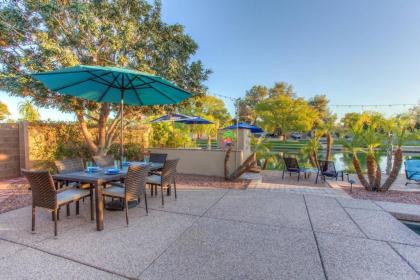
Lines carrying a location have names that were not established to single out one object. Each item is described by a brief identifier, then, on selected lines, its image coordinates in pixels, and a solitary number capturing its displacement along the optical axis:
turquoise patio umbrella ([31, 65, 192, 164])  3.34
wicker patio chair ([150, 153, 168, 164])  5.49
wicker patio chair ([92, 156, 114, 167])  4.73
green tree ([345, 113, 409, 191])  5.53
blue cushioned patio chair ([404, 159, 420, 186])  6.51
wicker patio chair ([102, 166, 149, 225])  3.30
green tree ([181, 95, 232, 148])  26.88
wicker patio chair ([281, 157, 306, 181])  7.41
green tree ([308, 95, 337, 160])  9.28
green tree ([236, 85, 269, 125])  38.43
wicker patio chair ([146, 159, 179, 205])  4.23
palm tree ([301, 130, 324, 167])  8.99
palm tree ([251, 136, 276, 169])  7.90
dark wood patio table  3.10
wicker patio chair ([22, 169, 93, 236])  2.83
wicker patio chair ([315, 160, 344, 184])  7.11
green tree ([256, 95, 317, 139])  24.33
